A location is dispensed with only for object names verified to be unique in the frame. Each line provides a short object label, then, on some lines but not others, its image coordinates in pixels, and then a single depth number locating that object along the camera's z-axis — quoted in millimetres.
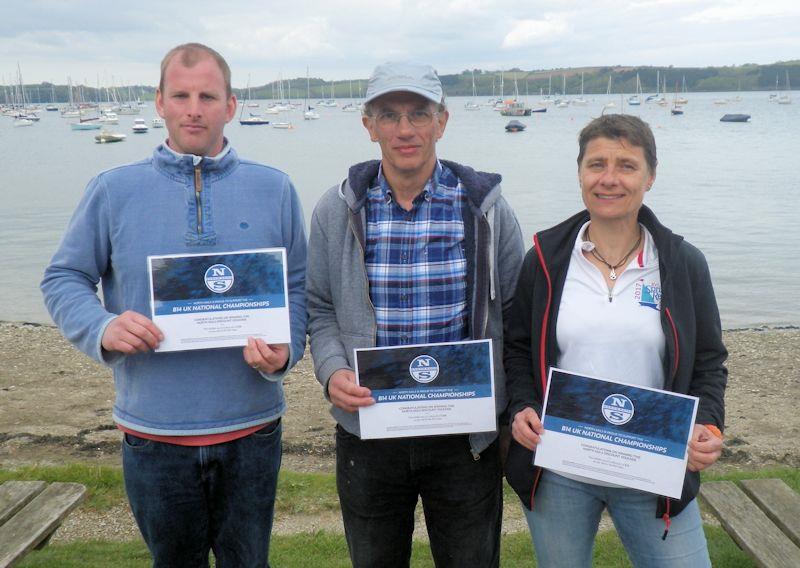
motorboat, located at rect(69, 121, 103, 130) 105812
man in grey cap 3490
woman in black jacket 3234
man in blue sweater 3406
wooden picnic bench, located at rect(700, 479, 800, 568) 4164
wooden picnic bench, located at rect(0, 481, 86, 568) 4238
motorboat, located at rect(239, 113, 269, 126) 114688
